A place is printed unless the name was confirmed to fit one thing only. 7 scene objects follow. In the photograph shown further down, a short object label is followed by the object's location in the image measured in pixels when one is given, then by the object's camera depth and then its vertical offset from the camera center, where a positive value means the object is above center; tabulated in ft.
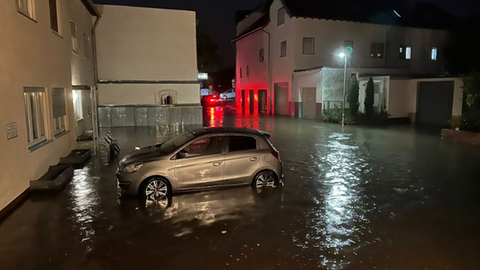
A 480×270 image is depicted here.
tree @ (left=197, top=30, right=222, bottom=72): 139.64 +16.21
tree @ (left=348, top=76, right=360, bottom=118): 74.76 -0.80
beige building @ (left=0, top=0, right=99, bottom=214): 22.99 +0.35
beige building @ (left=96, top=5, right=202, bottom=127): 69.15 +5.41
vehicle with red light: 139.45 -2.57
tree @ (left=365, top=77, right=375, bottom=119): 75.25 -1.05
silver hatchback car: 24.68 -4.91
